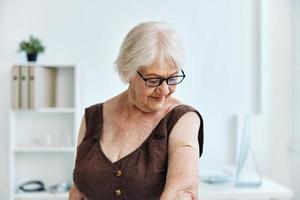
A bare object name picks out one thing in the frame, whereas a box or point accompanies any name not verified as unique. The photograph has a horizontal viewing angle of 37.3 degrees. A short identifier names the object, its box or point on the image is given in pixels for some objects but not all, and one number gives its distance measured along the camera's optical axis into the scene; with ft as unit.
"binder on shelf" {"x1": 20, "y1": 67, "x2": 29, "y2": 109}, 10.52
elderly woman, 4.37
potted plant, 10.81
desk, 9.27
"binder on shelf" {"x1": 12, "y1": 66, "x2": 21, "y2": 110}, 10.52
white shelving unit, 11.10
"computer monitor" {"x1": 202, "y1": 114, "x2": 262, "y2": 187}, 10.09
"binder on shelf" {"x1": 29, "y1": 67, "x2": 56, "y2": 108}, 10.50
